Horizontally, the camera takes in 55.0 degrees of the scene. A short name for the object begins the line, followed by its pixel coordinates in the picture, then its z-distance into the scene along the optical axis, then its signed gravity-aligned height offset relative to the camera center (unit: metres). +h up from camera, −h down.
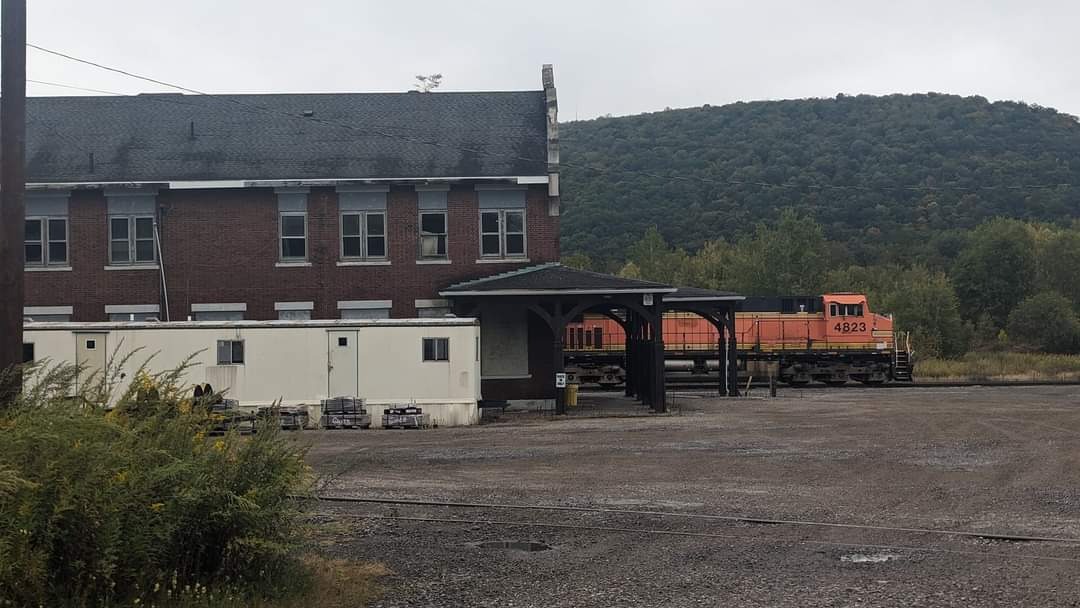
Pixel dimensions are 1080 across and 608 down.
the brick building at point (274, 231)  31.08 +4.07
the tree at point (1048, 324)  60.75 +1.33
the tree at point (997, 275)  70.31 +5.02
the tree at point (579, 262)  74.62 +7.13
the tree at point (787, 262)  63.22 +5.68
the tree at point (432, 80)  60.72 +16.82
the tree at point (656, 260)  73.56 +7.10
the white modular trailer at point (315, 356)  26.20 +0.27
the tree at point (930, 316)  55.97 +1.88
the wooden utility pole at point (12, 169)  10.46 +2.09
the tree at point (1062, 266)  70.56 +5.55
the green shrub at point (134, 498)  6.95 -0.94
